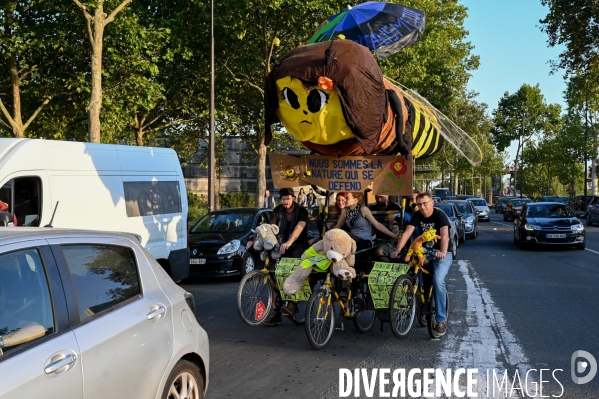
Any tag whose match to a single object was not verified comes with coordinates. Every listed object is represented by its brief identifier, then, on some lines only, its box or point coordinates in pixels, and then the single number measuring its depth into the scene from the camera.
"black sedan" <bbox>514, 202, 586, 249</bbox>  21.27
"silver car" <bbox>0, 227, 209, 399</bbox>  3.53
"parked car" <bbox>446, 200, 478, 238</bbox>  27.34
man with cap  9.23
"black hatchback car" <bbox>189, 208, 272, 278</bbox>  14.21
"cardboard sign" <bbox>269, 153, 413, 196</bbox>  9.18
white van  9.56
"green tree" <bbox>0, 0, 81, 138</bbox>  22.98
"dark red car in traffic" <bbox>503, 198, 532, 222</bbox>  46.90
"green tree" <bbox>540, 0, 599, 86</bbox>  29.02
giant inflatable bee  8.02
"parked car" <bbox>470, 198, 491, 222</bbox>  44.97
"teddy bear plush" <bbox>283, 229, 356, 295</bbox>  8.08
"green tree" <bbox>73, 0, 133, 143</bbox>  19.09
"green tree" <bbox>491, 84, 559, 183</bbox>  81.75
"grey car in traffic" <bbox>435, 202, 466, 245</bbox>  23.54
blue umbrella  10.43
